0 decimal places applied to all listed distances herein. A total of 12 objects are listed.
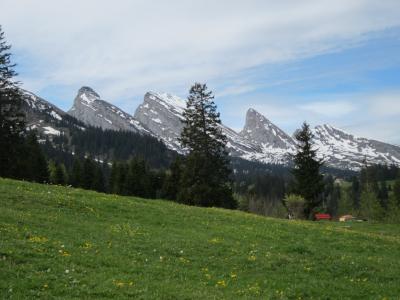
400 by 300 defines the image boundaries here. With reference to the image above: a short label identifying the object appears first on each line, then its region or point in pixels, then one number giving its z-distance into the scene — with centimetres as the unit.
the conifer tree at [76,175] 11394
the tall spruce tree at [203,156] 6950
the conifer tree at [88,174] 11376
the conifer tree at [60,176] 11230
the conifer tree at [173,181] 9841
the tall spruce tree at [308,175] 7125
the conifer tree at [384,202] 17630
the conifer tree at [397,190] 14512
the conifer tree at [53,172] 11054
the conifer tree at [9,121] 6138
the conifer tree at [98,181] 11444
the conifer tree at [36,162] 8454
